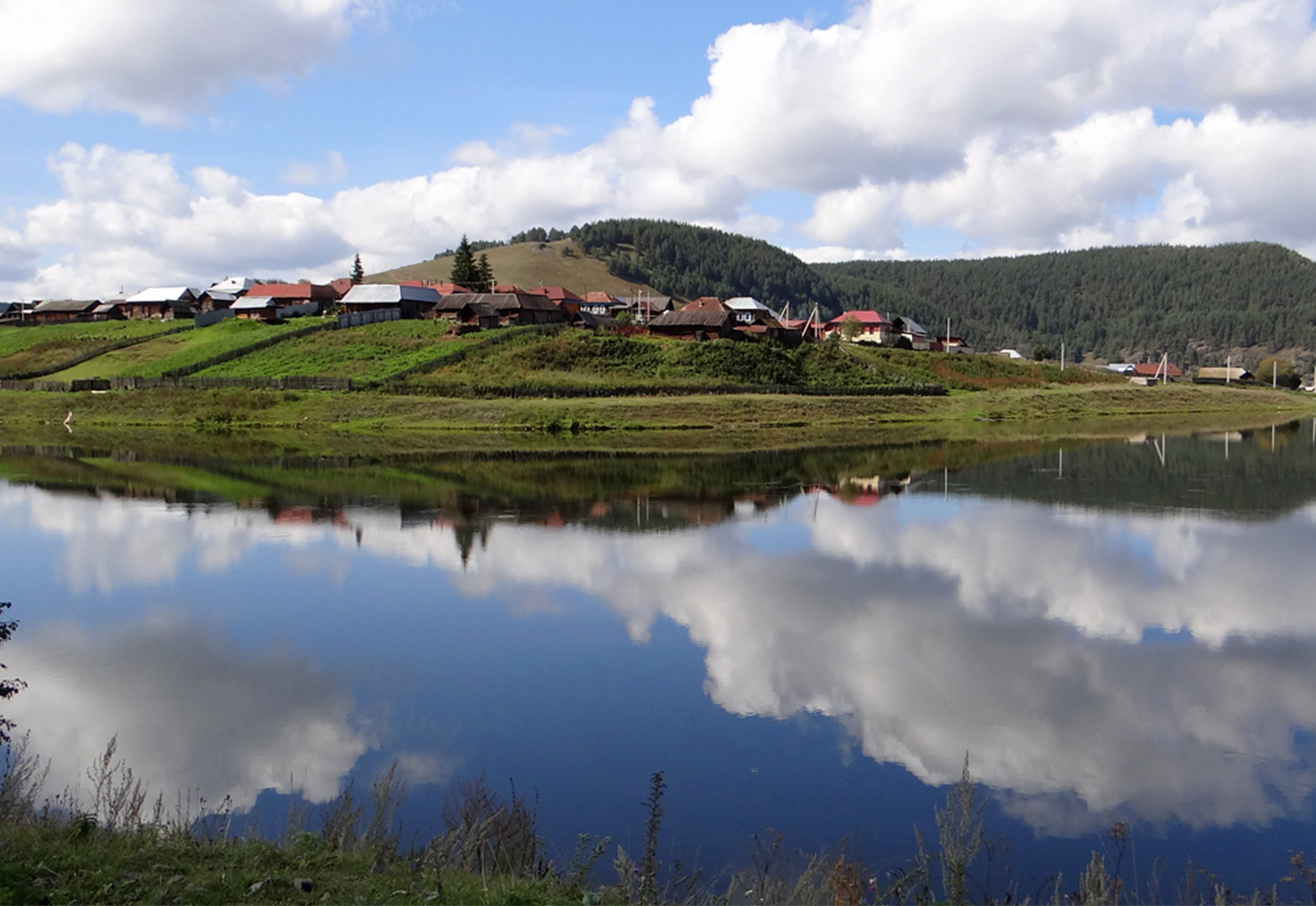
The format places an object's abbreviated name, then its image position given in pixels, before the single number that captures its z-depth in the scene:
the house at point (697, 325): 99.12
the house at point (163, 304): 125.69
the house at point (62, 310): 129.88
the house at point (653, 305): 142.09
